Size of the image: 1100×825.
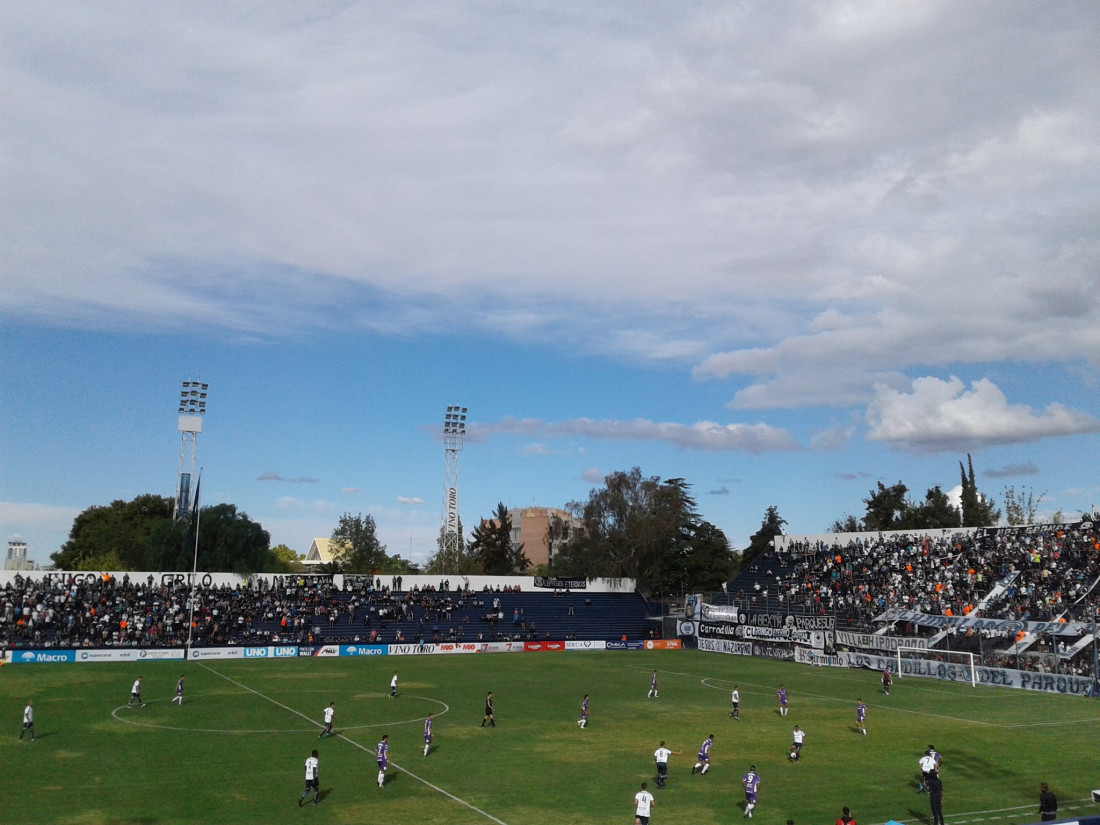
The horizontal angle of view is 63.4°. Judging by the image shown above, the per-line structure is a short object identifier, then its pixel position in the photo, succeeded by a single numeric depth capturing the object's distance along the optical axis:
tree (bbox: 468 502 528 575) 129.88
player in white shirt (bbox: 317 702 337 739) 36.59
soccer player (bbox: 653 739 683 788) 28.87
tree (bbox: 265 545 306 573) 176.12
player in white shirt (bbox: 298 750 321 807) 26.72
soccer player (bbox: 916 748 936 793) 26.53
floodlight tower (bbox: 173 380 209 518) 97.12
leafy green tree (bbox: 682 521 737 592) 118.62
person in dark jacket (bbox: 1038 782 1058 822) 22.86
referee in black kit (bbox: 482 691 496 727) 40.34
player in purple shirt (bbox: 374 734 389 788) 28.81
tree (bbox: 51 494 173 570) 113.38
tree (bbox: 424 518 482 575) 118.81
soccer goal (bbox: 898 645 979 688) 57.53
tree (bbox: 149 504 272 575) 96.25
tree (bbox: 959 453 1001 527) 122.06
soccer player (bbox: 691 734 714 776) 31.05
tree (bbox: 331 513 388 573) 131.88
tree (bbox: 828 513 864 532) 133.38
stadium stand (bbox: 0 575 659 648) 68.94
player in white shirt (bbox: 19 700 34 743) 35.01
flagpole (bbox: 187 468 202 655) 69.25
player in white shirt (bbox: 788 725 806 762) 33.56
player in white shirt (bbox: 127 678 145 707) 42.75
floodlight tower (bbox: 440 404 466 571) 107.56
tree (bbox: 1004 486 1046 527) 123.81
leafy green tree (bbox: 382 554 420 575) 134.41
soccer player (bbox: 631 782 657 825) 23.30
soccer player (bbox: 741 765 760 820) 25.66
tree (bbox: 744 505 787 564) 131.00
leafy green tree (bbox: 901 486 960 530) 117.56
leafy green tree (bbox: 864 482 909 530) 123.06
